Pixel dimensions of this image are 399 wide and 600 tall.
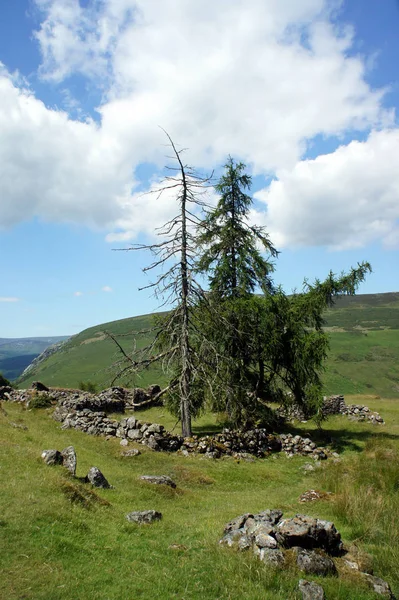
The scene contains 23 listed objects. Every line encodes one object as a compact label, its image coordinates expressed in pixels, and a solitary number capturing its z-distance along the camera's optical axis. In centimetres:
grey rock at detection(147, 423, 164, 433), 1941
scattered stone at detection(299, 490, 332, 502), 1192
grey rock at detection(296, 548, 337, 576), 713
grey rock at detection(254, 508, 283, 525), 869
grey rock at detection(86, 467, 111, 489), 1186
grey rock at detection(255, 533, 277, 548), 759
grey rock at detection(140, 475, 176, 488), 1319
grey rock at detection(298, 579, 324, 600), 627
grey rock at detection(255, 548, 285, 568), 709
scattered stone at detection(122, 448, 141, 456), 1720
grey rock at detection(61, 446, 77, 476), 1163
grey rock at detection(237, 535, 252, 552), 769
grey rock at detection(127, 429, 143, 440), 1948
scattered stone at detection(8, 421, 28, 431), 1816
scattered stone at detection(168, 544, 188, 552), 796
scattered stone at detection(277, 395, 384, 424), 2764
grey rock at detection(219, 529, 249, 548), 785
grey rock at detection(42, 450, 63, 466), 1168
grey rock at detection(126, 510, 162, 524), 953
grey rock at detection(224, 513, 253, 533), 864
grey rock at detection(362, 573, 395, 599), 671
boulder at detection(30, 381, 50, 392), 3275
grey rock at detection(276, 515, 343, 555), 779
